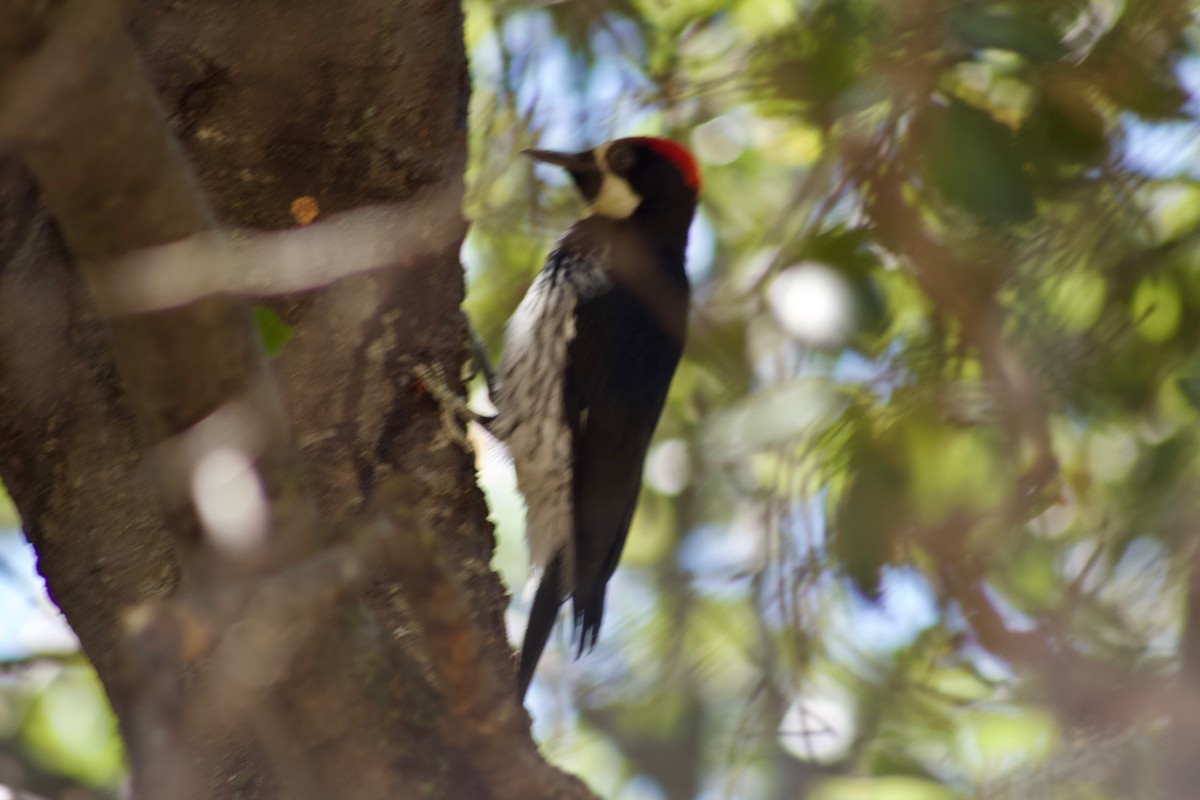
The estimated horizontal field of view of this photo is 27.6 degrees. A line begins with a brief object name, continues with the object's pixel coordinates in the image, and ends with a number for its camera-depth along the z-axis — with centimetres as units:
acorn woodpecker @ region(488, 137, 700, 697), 666
